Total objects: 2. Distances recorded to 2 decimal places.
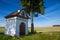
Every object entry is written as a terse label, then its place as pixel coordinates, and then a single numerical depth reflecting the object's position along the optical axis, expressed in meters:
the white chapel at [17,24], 6.01
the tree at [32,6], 6.72
